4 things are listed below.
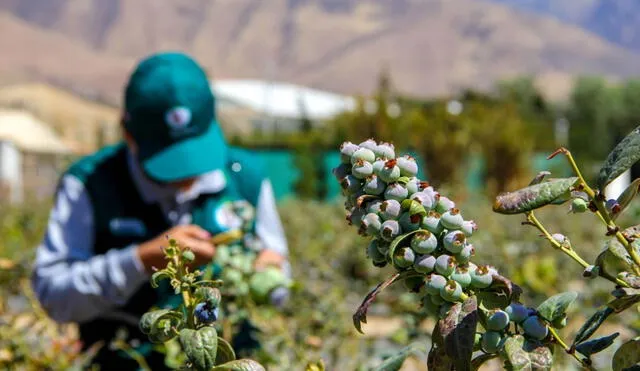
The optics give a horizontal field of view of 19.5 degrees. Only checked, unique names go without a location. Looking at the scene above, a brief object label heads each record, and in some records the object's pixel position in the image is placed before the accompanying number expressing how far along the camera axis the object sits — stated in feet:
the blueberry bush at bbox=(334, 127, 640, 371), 5.60
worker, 9.74
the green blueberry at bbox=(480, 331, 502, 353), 5.67
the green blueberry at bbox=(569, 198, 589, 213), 5.78
